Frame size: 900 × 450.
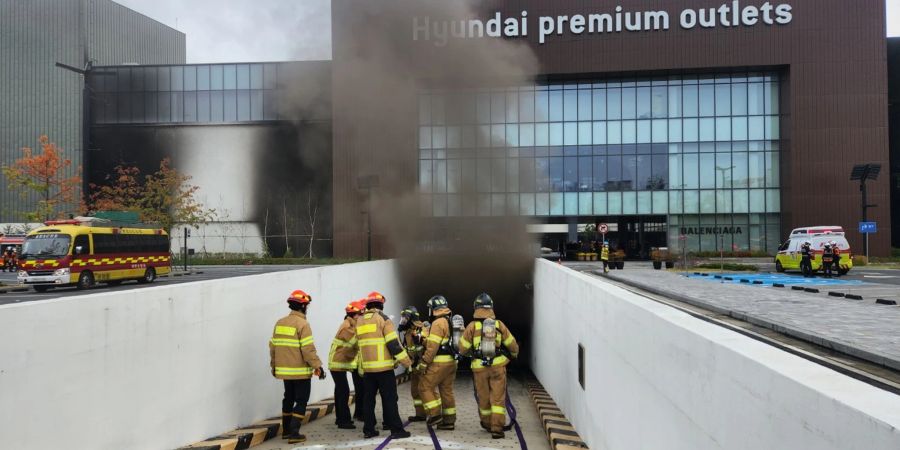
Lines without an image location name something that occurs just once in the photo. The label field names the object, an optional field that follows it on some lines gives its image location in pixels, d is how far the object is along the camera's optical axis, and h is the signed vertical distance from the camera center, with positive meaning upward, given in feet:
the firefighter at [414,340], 27.89 -4.56
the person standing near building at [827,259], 65.57 -2.77
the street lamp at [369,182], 66.49 +5.29
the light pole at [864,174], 95.25 +8.46
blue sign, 92.94 +0.49
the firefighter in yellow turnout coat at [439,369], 25.57 -5.42
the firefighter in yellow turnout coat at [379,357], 23.53 -4.45
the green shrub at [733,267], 81.41 -4.38
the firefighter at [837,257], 67.10 -2.64
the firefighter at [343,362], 25.32 -4.97
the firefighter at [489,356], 24.54 -4.68
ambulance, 69.00 -1.72
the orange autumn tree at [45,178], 101.65 +10.10
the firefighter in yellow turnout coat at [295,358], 22.30 -4.23
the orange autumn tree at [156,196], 118.62 +7.61
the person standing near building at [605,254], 67.59 -2.21
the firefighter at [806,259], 68.03 -2.90
